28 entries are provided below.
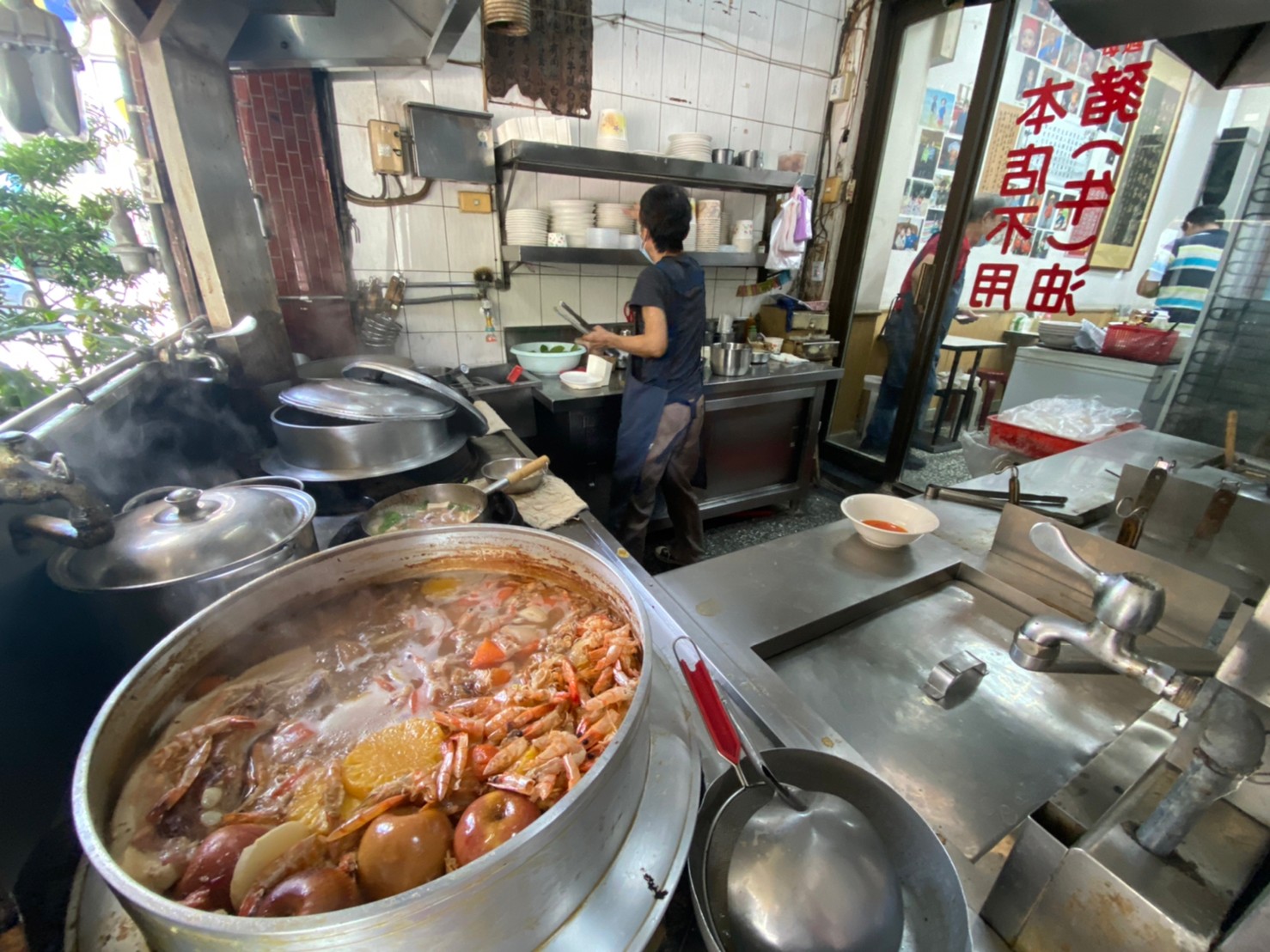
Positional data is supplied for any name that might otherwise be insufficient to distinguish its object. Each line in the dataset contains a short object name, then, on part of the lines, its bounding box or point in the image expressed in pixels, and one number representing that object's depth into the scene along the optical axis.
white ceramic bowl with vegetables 3.23
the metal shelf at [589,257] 2.98
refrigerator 4.16
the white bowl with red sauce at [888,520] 1.51
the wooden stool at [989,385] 5.17
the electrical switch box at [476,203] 3.05
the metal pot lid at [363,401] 1.46
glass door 3.82
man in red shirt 3.61
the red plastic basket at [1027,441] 2.88
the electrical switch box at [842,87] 3.87
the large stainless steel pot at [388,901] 0.42
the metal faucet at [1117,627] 0.64
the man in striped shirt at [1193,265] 3.56
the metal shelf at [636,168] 2.80
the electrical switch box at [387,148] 2.74
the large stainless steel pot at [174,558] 0.89
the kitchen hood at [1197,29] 0.95
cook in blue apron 2.61
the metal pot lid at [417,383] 1.59
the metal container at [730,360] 3.41
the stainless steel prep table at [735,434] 3.07
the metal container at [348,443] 1.46
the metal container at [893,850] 0.60
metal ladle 0.58
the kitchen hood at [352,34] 1.65
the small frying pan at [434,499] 1.39
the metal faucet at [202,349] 1.53
